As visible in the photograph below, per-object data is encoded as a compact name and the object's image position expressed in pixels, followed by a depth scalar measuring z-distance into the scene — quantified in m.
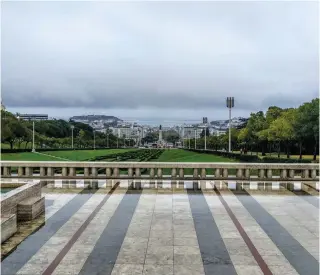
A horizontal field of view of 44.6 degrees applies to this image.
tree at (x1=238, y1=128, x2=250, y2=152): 42.06
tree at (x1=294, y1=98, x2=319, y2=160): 29.17
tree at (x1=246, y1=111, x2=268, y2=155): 40.44
